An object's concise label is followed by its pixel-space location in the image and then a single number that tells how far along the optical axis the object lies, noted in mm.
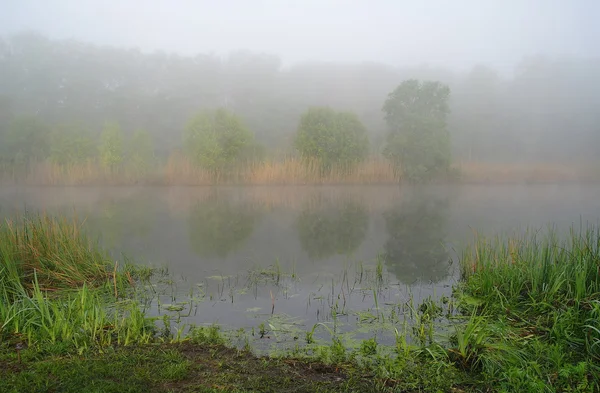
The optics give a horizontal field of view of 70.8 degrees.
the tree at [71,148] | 21481
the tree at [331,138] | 21109
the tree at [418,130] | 22312
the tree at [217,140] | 21125
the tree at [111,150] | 21453
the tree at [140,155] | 22078
